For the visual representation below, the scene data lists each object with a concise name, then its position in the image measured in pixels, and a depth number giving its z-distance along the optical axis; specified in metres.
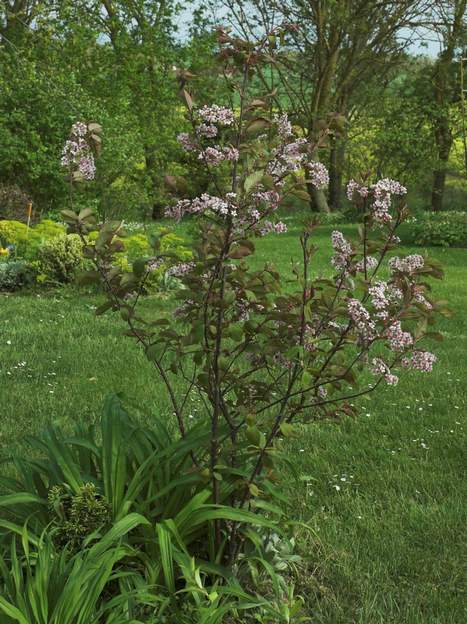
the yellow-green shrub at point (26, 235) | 9.45
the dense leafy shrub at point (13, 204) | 13.27
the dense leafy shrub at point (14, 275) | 9.36
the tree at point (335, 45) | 21.12
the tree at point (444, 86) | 21.89
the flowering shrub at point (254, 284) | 2.19
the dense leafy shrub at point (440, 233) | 16.14
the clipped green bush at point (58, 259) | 9.14
